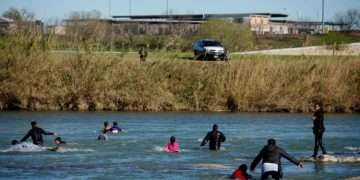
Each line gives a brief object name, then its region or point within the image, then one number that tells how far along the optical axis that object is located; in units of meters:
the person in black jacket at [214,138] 36.84
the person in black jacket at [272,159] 25.81
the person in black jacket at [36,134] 36.72
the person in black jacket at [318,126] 33.66
